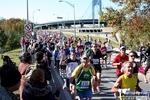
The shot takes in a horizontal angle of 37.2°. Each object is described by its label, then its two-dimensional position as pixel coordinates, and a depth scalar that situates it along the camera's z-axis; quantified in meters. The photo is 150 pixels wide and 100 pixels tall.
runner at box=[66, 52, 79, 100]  6.52
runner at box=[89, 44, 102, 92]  8.29
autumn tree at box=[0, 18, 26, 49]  33.63
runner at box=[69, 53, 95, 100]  5.36
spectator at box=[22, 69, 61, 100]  3.21
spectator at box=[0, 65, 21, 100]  2.61
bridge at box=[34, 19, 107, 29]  103.02
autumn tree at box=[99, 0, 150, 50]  18.24
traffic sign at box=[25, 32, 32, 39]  14.61
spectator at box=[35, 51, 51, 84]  4.92
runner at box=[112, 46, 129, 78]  6.96
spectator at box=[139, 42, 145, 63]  15.25
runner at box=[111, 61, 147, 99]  4.25
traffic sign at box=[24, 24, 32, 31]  14.78
